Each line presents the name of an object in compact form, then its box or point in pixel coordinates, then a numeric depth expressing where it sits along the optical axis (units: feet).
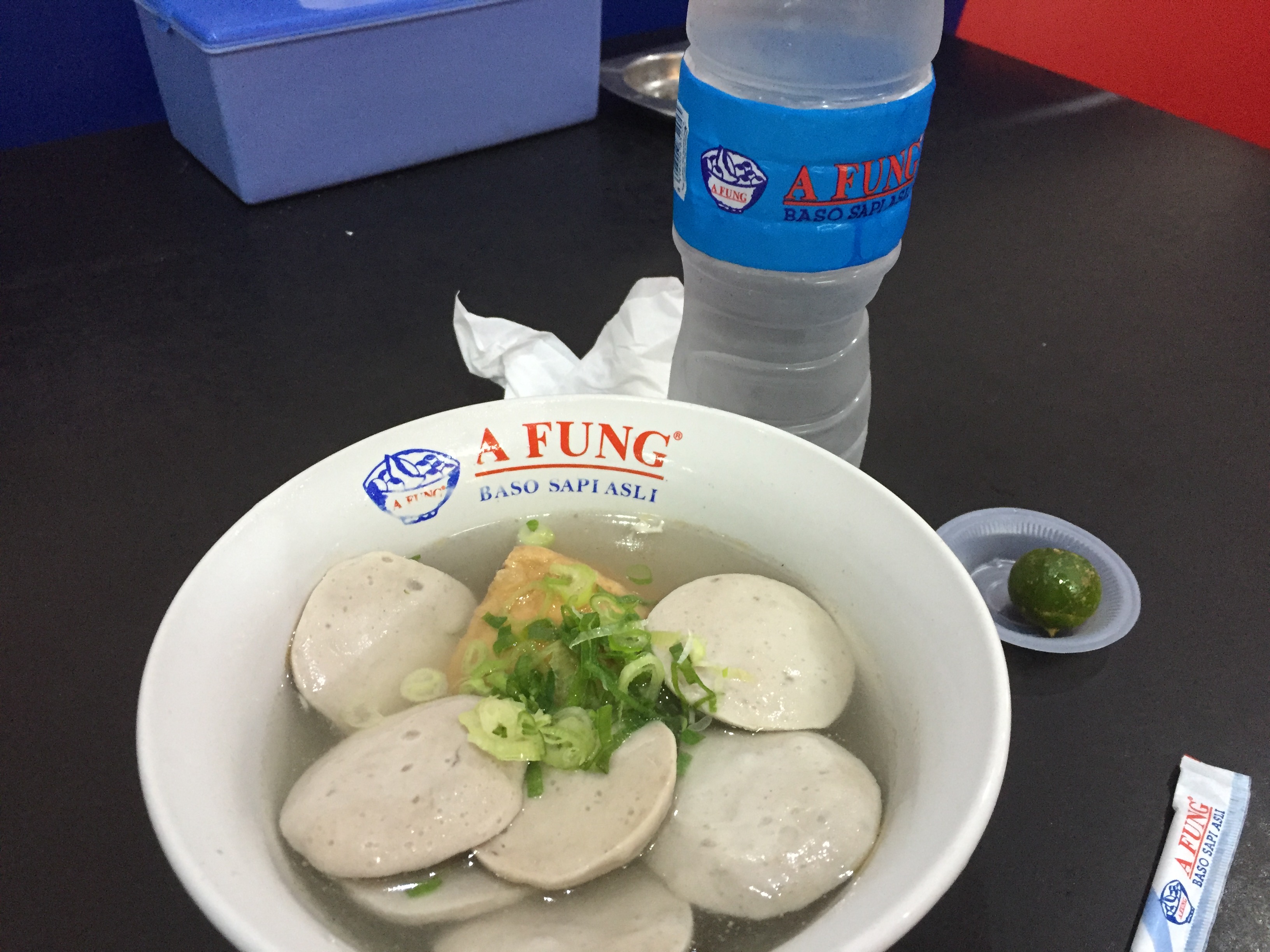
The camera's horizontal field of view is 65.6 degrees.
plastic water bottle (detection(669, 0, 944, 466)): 0.83
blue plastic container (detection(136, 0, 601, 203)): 1.39
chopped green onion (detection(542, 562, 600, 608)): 0.88
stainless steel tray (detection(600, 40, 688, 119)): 1.90
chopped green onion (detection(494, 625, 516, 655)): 0.85
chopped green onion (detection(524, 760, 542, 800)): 0.75
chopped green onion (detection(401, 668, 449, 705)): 0.84
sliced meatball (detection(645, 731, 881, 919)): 0.70
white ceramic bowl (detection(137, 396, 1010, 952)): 0.59
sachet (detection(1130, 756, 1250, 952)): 0.77
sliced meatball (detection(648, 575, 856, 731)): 0.82
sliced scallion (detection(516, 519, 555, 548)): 0.97
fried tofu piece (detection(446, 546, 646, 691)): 0.89
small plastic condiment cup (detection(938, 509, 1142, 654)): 0.96
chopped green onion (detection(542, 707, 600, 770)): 0.76
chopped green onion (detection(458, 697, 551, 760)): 0.74
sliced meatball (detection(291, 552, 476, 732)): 0.82
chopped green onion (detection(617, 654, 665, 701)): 0.79
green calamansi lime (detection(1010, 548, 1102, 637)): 0.94
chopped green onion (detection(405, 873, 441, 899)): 0.71
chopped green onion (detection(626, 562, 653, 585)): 0.97
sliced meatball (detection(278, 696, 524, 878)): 0.70
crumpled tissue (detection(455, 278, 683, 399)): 1.22
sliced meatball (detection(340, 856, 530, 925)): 0.70
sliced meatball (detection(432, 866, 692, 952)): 0.68
